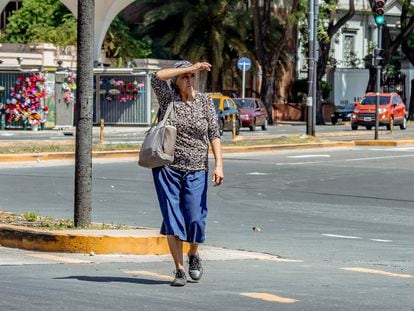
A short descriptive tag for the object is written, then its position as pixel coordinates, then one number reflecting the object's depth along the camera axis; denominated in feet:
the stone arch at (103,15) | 186.91
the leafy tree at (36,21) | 205.14
